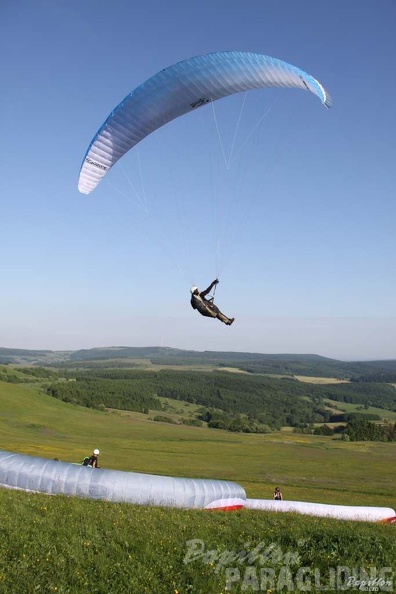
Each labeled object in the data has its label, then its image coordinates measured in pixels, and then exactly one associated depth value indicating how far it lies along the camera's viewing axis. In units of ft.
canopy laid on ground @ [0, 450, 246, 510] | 41.37
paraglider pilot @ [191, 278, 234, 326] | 53.21
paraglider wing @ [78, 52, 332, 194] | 50.96
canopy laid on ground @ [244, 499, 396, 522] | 50.37
